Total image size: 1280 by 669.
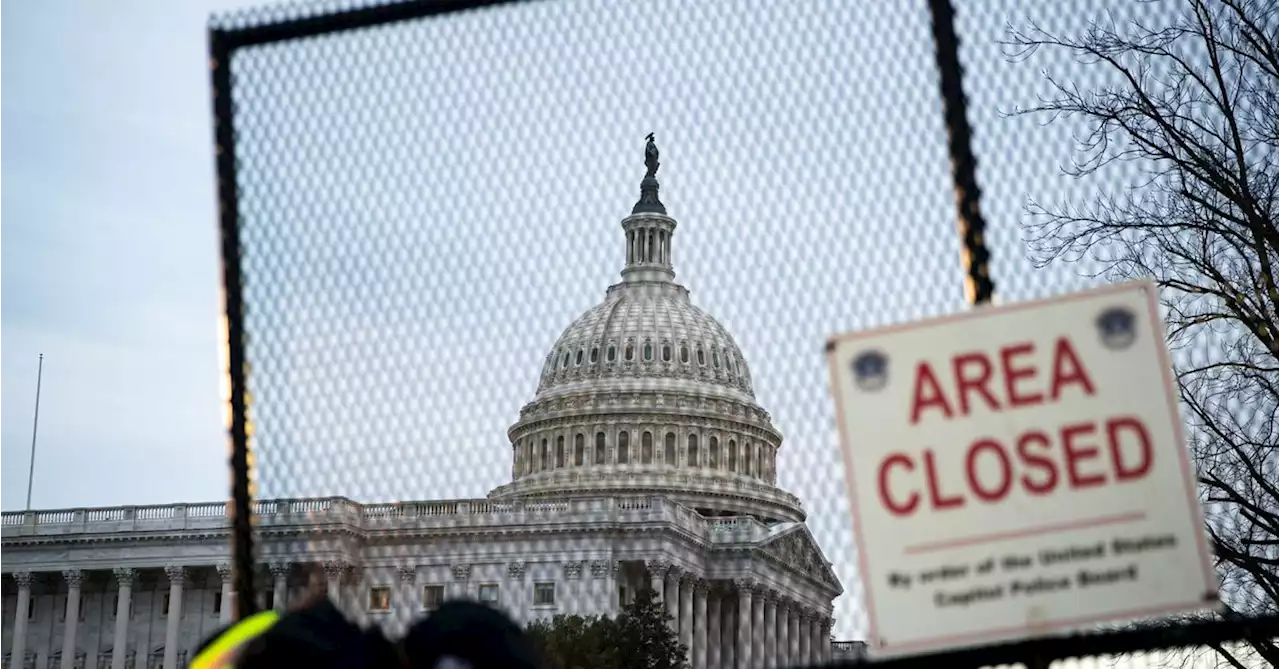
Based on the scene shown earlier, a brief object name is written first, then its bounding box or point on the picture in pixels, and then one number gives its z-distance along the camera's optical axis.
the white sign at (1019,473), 4.31
